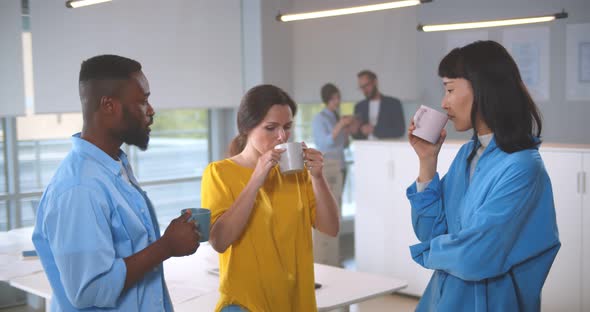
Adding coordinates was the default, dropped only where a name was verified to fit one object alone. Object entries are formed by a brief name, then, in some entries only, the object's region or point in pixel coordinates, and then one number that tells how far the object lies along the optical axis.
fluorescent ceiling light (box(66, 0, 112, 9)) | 4.01
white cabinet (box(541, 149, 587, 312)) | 4.12
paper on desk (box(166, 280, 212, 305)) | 2.45
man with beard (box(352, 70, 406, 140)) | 6.81
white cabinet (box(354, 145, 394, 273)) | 5.02
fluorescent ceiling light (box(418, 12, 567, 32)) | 5.26
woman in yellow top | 1.98
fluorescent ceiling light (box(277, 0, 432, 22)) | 4.24
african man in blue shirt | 1.43
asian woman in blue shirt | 1.60
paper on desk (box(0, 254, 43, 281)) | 2.87
